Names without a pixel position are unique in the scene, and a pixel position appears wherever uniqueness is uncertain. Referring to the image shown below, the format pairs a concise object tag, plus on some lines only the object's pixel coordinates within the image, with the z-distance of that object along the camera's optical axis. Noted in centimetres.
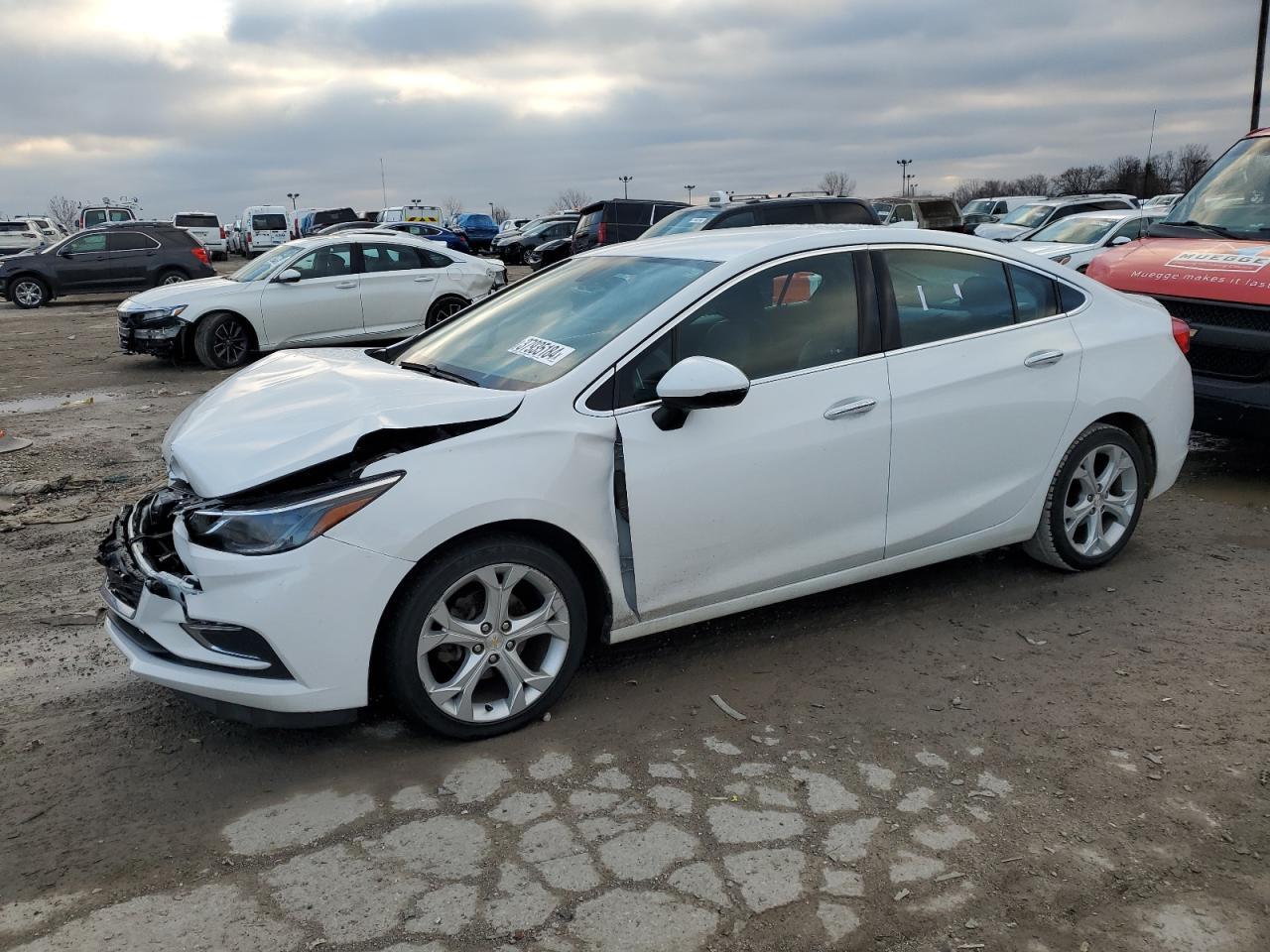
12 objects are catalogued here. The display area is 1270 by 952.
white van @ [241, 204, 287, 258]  4034
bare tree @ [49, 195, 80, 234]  10385
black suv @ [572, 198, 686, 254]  2012
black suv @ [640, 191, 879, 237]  1344
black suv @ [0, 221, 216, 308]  2141
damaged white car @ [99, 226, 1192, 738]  327
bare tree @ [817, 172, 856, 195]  7119
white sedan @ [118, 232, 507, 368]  1204
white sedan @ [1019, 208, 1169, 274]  1342
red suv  607
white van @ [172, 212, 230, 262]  3925
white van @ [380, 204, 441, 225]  4350
